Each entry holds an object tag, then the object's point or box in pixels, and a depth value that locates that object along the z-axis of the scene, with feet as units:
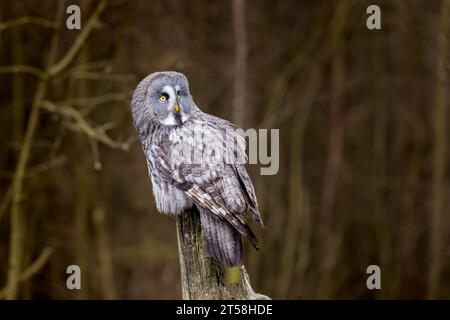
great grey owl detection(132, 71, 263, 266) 23.35
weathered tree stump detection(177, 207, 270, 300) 21.47
